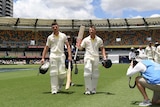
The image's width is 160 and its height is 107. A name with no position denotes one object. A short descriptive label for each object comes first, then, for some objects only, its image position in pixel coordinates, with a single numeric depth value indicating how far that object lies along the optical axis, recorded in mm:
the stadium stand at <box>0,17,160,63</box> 72000
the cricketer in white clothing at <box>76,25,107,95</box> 9547
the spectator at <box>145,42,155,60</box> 18242
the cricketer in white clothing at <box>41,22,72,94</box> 9719
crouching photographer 6672
